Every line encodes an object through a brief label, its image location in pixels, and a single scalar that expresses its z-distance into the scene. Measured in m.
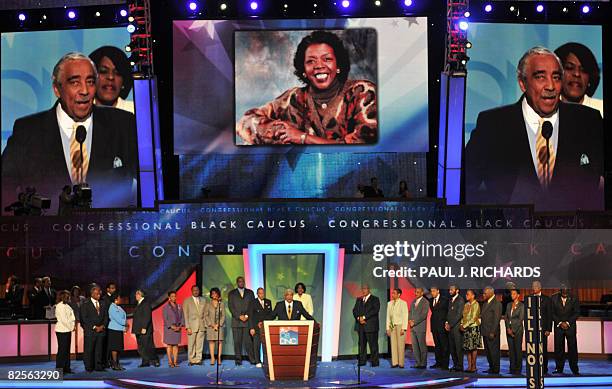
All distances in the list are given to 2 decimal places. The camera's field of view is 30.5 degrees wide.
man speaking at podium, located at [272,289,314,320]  16.61
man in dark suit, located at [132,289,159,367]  17.34
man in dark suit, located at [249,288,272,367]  17.42
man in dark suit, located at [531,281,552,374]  16.06
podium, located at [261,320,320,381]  15.66
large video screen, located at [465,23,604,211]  23.14
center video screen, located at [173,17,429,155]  22.88
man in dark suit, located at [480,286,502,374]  16.50
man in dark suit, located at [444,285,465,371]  16.80
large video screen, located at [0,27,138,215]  23.48
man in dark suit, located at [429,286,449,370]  17.08
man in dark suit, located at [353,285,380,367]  17.44
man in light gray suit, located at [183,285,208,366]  17.67
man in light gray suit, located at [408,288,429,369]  17.30
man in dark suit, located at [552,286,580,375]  16.50
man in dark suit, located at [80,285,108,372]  16.72
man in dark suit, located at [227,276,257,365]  17.64
